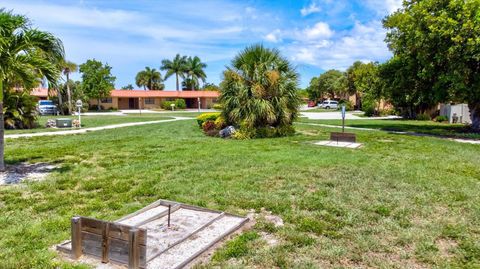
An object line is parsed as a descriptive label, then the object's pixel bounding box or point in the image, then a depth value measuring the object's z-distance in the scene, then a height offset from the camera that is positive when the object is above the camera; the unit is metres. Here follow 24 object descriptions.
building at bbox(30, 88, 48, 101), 45.09 +1.63
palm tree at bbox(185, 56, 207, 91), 60.62 +6.72
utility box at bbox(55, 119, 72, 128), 19.25 -0.90
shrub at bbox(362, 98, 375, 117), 32.22 +0.29
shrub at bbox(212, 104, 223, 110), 14.46 +0.08
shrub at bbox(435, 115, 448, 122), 23.97 -0.49
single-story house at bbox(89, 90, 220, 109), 53.22 +1.60
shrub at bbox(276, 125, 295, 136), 14.09 -0.86
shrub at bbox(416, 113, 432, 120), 26.47 -0.47
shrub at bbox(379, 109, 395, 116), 33.70 -0.16
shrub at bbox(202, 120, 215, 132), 15.60 -0.79
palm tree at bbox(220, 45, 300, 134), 13.52 +0.74
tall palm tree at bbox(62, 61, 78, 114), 35.62 +3.77
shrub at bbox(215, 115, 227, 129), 14.74 -0.61
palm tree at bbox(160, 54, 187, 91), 60.12 +7.23
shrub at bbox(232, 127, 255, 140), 13.38 -0.97
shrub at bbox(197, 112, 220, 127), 16.51 -0.43
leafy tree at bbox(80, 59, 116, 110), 45.25 +3.55
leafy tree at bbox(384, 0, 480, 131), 13.59 +2.50
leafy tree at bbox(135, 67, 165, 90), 63.78 +5.24
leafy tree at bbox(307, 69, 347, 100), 60.62 +4.28
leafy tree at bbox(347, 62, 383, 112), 30.24 +2.41
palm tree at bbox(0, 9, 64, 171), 6.39 +1.01
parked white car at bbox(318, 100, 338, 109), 53.58 +0.87
